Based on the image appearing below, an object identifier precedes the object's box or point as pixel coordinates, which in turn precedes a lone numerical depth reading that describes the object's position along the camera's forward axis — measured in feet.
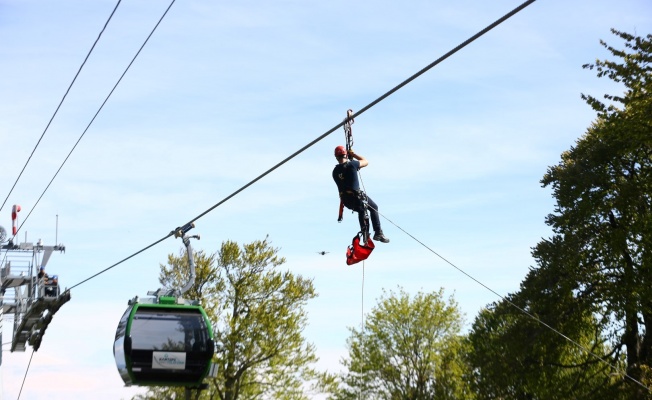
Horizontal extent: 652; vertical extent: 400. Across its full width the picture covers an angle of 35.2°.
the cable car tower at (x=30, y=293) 101.35
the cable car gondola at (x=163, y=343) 67.82
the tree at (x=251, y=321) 145.89
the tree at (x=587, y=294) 112.27
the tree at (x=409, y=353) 177.99
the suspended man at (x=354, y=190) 53.26
